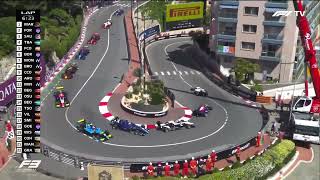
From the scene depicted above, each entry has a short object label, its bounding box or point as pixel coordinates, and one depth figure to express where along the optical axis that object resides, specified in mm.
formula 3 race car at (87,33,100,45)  87062
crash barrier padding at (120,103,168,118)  57844
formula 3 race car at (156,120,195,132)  54150
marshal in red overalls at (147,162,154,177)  42700
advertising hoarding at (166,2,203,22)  102812
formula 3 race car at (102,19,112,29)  98356
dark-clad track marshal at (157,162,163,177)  43406
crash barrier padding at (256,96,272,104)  65938
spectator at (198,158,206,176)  44612
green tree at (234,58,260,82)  70188
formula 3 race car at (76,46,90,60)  78188
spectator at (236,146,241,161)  47984
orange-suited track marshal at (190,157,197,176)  43719
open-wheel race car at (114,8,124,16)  108988
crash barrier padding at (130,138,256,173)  43594
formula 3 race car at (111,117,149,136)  52875
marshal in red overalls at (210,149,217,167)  45656
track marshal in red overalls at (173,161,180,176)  43469
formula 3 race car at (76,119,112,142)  50969
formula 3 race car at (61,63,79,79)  69062
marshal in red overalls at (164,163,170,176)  42812
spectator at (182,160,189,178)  43344
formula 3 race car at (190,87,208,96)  67000
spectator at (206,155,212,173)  44325
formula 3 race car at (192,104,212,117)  58969
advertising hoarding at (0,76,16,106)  54841
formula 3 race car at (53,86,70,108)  59059
